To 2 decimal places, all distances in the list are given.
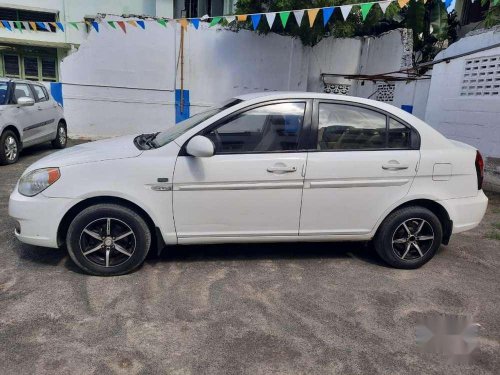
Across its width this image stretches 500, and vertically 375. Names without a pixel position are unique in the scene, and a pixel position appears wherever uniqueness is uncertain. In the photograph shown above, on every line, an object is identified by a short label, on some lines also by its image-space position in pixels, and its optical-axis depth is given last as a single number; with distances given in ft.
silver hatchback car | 25.58
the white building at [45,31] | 54.24
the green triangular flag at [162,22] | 35.85
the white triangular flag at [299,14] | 26.22
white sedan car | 11.41
